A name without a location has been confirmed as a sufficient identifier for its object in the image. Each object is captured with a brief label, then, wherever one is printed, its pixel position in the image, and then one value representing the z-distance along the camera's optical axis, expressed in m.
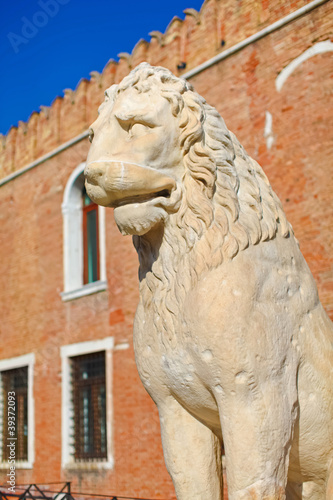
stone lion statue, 2.35
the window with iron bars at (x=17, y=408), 12.55
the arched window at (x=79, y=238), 12.05
